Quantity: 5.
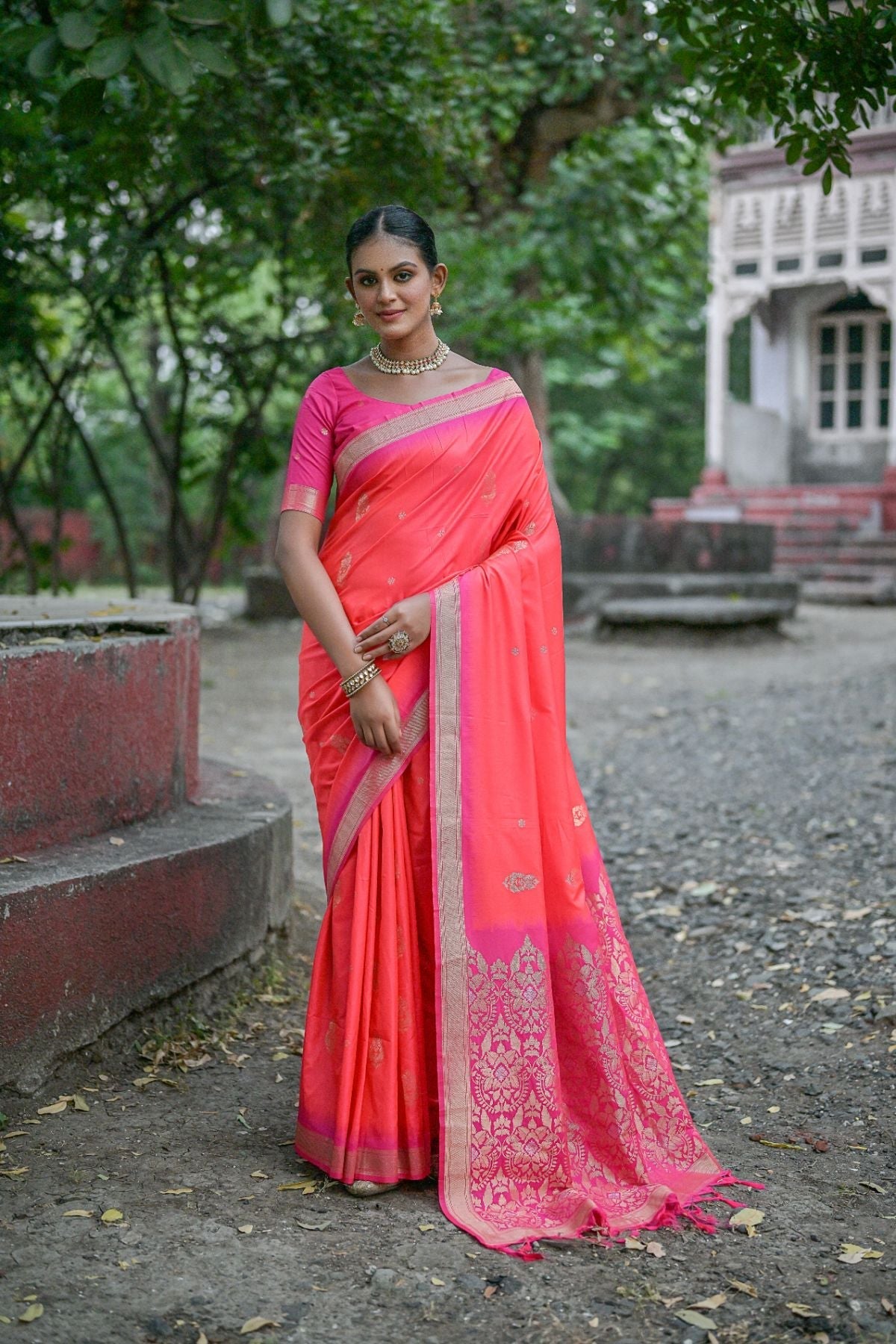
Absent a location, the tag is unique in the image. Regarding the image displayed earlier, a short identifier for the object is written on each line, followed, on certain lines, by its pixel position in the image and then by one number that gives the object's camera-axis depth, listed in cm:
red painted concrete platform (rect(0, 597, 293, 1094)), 272
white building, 1638
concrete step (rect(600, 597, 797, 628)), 1086
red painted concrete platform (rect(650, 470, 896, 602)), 1497
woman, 237
